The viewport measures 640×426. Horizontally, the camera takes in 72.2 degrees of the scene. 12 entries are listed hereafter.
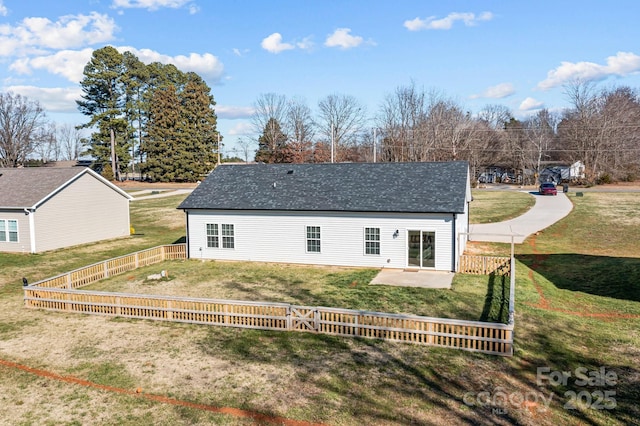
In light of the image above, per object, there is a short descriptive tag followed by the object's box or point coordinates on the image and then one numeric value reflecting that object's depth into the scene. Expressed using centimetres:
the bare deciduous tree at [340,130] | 8131
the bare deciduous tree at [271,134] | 8299
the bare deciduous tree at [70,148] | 13079
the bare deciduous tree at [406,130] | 7531
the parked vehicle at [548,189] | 5362
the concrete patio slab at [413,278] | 1926
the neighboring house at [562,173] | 7325
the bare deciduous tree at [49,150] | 9594
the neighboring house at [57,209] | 2820
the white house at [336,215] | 2186
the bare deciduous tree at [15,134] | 7562
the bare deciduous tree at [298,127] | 8281
